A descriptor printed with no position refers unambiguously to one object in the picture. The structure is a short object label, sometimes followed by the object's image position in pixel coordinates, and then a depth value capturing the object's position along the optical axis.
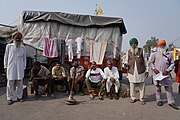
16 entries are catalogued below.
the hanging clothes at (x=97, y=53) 8.42
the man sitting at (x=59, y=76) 6.85
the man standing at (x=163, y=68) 5.47
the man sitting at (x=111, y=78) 6.40
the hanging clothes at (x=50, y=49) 8.31
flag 12.51
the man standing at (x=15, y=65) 5.80
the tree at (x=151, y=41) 55.53
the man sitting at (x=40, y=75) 6.40
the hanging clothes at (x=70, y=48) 8.34
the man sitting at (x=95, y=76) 6.72
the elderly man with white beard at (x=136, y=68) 5.86
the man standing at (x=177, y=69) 7.38
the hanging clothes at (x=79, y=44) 8.35
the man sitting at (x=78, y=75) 6.86
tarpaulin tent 8.56
